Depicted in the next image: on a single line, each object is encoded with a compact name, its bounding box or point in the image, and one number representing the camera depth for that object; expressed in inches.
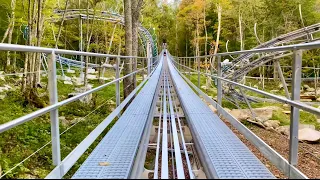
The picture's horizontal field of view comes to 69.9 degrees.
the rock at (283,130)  219.4
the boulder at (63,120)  184.9
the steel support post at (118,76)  127.8
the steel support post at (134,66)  239.1
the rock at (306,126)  249.7
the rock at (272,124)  241.5
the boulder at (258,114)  254.6
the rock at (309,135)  202.4
